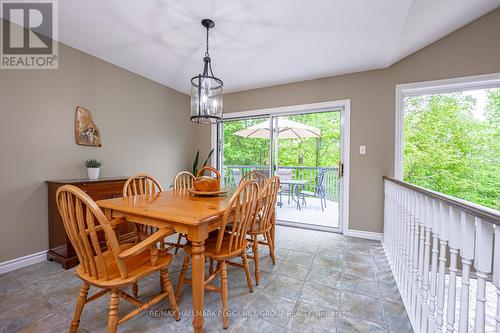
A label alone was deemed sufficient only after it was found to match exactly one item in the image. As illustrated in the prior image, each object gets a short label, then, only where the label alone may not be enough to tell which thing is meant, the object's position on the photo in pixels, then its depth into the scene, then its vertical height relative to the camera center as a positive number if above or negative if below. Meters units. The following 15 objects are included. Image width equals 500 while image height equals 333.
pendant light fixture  1.84 +0.58
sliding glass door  3.69 +0.16
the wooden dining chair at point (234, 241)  1.42 -0.58
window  2.41 +0.35
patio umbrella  3.81 +0.62
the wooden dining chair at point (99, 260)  1.08 -0.54
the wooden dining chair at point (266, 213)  1.87 -0.48
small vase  2.56 -0.14
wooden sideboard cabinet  2.18 -0.63
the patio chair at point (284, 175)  4.03 -0.22
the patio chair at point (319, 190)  4.41 -0.56
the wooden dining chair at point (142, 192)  1.66 -0.30
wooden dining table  1.25 -0.33
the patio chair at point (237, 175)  4.25 -0.24
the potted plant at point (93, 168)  2.57 -0.08
